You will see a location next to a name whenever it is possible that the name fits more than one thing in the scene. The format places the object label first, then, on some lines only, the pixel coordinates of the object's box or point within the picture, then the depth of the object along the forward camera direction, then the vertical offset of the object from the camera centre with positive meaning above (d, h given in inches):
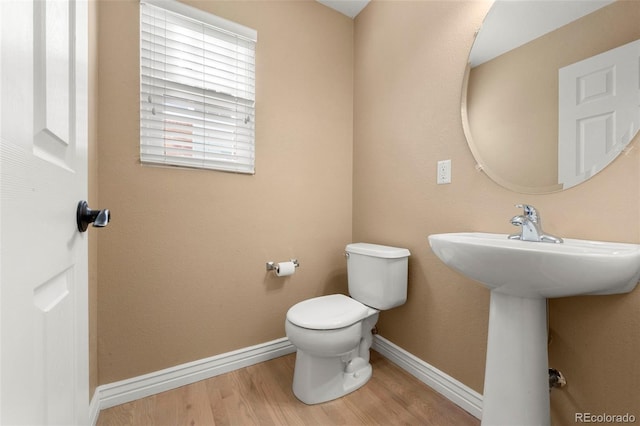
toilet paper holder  67.6 -13.5
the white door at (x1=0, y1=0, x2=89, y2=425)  12.9 -0.2
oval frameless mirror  36.7 +18.5
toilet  51.2 -21.4
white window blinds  55.1 +25.6
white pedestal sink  28.4 -8.7
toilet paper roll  66.2 -14.1
